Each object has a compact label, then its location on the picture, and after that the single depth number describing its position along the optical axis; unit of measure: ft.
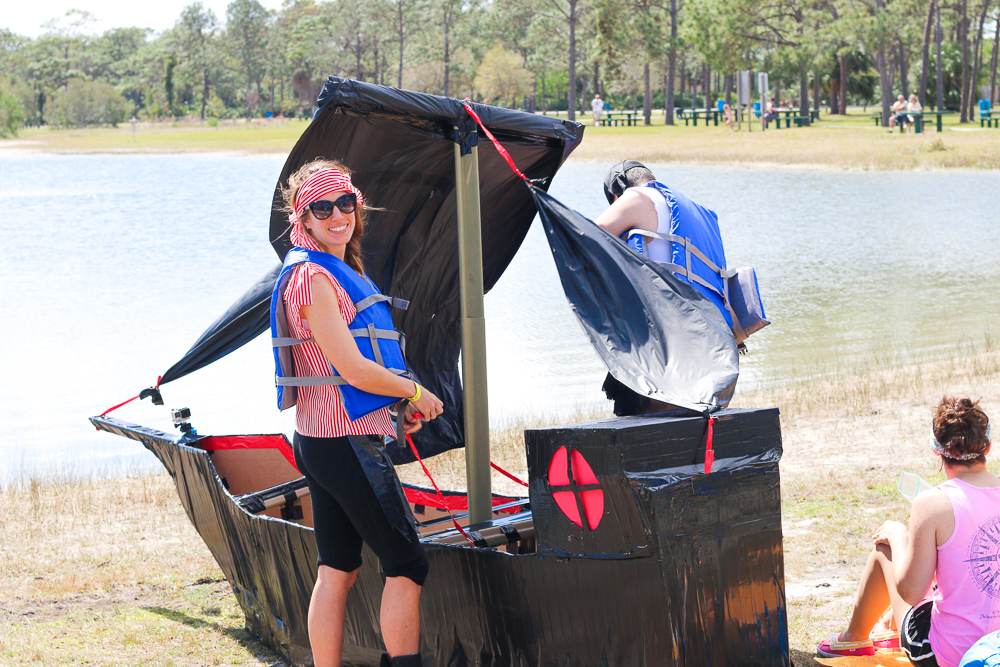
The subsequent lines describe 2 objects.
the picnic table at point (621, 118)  201.28
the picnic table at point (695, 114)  184.80
